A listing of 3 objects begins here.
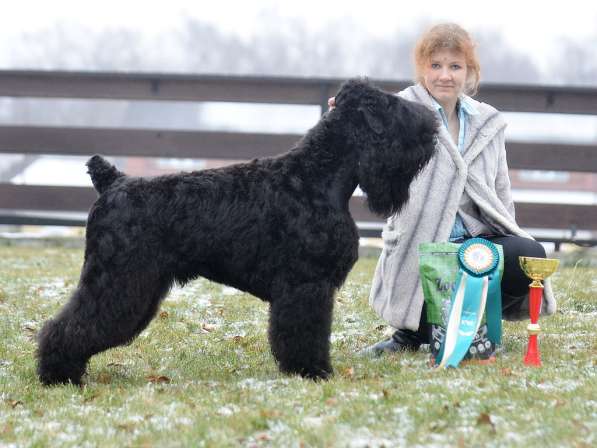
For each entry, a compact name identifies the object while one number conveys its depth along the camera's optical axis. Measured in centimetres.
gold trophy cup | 727
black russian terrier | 675
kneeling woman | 829
